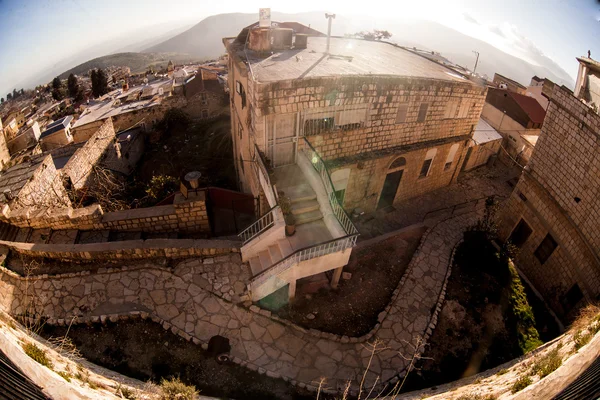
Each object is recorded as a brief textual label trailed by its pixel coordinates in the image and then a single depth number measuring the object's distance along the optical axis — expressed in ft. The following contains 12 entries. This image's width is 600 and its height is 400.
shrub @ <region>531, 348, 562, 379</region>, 19.22
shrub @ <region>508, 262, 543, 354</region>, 32.78
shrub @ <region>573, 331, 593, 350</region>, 21.09
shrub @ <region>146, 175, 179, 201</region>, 49.68
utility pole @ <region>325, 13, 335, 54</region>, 39.66
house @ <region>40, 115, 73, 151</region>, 86.33
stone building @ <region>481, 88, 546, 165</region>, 70.44
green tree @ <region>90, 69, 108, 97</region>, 157.89
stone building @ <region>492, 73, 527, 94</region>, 99.06
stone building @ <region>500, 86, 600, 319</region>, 33.06
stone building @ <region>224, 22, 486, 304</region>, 33.06
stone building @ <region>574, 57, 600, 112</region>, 35.09
